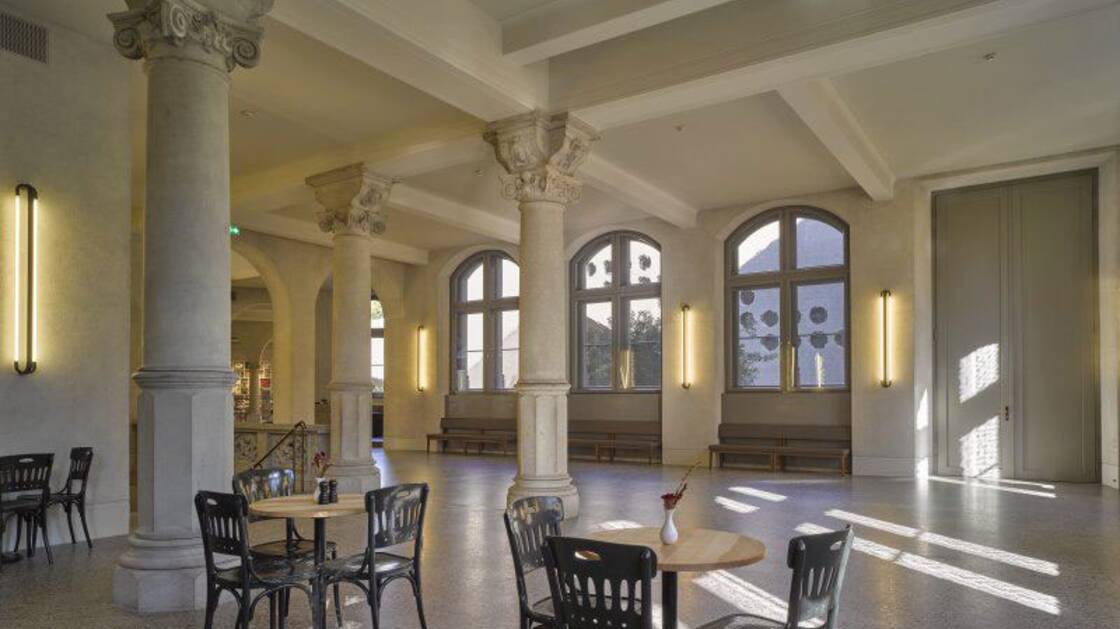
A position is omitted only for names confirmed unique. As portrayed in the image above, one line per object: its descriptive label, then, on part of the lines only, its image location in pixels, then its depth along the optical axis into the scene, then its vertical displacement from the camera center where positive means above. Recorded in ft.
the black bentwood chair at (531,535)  10.89 -2.80
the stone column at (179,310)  15.66 +0.68
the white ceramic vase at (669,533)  11.48 -2.68
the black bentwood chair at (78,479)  20.94 -3.51
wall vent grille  21.03 +8.08
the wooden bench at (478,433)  52.44 -5.92
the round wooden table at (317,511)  13.92 -2.93
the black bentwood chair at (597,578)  8.38 -2.52
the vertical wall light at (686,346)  46.24 -0.15
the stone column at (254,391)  85.71 -4.95
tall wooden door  36.86 +0.57
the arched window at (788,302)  42.96 +2.24
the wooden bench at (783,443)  40.88 -5.30
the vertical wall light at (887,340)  39.91 +0.14
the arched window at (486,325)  56.24 +1.31
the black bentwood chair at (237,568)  12.37 -3.51
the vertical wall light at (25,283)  20.89 +1.59
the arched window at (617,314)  49.37 +1.87
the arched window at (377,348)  79.41 -0.38
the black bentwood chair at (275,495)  14.23 -2.99
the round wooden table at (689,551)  10.18 -2.83
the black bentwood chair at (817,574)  8.66 -2.56
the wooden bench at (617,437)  47.26 -5.58
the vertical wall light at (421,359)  58.85 -1.08
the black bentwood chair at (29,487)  19.40 -3.43
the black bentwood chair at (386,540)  13.00 -3.19
